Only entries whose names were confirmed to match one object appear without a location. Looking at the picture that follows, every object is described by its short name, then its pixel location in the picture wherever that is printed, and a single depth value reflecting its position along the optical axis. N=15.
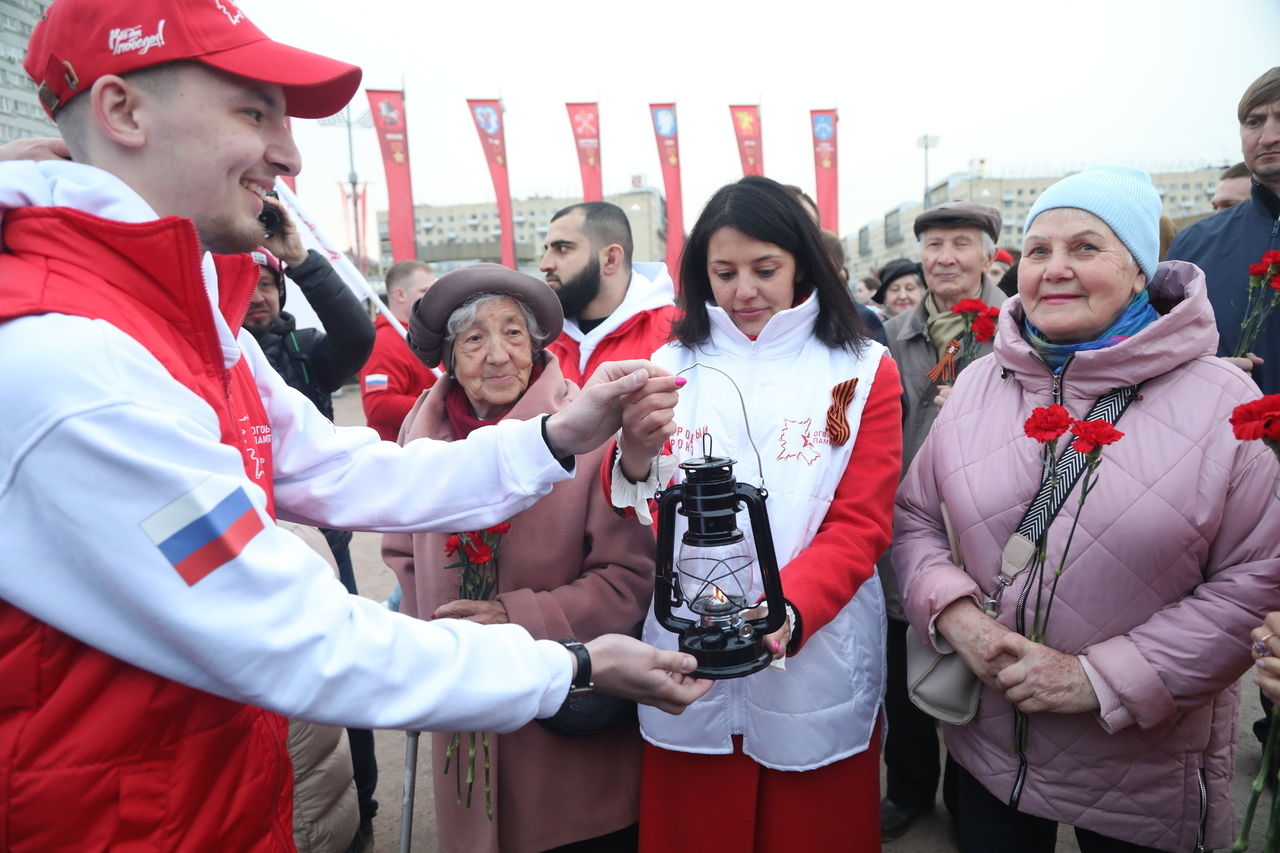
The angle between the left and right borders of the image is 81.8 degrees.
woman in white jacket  2.09
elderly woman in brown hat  2.22
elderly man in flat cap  3.37
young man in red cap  1.09
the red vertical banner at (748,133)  22.84
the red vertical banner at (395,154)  19.95
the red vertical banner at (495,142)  21.92
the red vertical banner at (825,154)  22.92
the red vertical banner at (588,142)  22.39
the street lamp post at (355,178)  25.57
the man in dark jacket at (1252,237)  2.95
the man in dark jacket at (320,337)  3.39
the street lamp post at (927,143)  38.69
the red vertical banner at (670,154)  22.77
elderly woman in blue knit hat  1.76
